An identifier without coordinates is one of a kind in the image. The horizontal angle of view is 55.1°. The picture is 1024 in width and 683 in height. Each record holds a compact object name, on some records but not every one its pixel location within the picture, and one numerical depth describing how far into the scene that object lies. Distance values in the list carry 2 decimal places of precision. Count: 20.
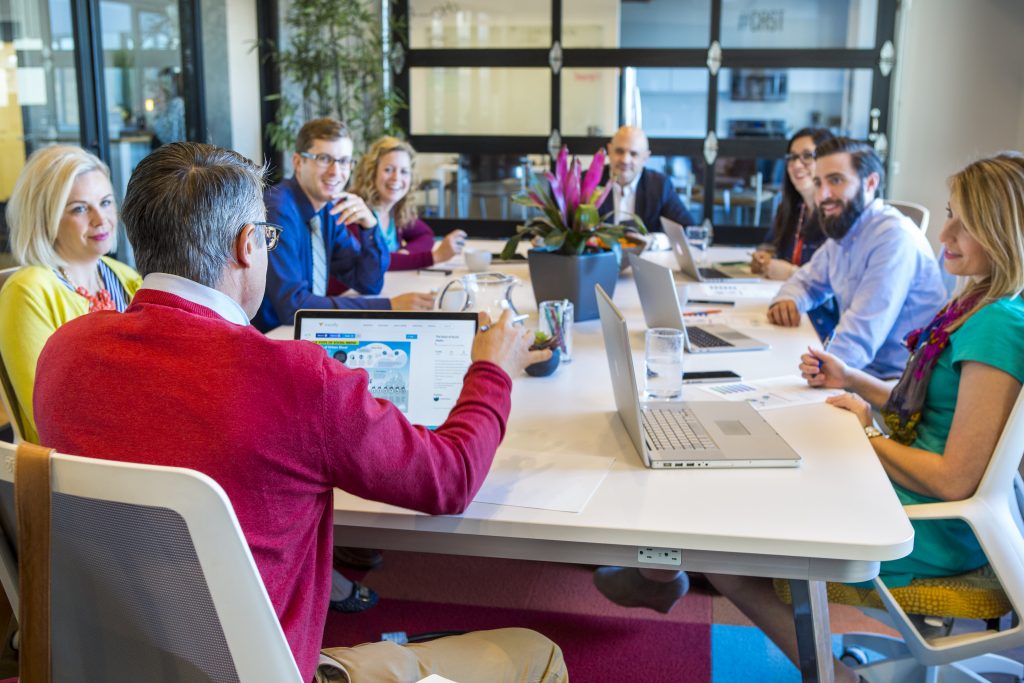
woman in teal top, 1.70
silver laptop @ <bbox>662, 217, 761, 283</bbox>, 3.70
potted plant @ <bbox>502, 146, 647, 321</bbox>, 2.75
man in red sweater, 1.11
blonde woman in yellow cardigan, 1.98
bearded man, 2.82
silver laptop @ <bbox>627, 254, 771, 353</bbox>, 2.51
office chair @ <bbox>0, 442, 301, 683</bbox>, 0.92
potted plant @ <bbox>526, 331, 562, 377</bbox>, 2.27
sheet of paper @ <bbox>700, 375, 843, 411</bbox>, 2.06
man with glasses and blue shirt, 2.94
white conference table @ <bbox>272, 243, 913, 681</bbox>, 1.37
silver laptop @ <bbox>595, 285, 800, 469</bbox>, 1.65
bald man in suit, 5.00
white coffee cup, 3.85
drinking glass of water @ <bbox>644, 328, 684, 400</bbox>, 2.07
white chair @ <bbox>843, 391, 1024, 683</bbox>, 1.65
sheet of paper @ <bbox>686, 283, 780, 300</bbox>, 3.37
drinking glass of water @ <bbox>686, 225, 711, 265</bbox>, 4.13
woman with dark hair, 3.94
